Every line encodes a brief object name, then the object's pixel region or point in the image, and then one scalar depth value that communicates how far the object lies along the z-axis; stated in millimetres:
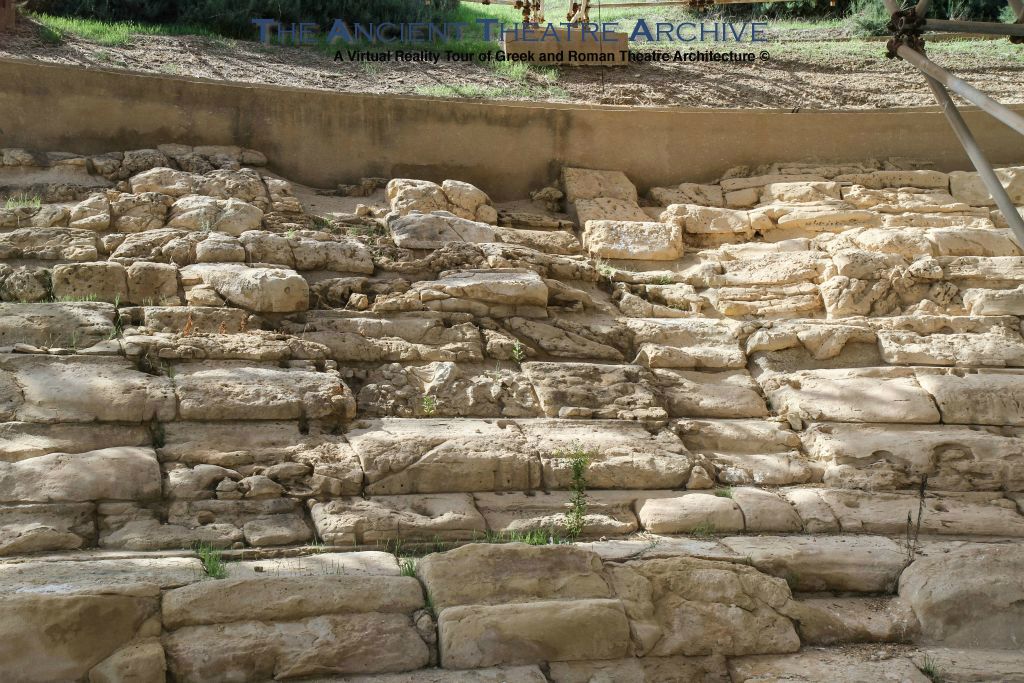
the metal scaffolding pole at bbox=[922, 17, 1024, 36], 5542
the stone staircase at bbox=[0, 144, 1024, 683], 4543
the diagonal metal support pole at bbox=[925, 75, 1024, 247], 5383
